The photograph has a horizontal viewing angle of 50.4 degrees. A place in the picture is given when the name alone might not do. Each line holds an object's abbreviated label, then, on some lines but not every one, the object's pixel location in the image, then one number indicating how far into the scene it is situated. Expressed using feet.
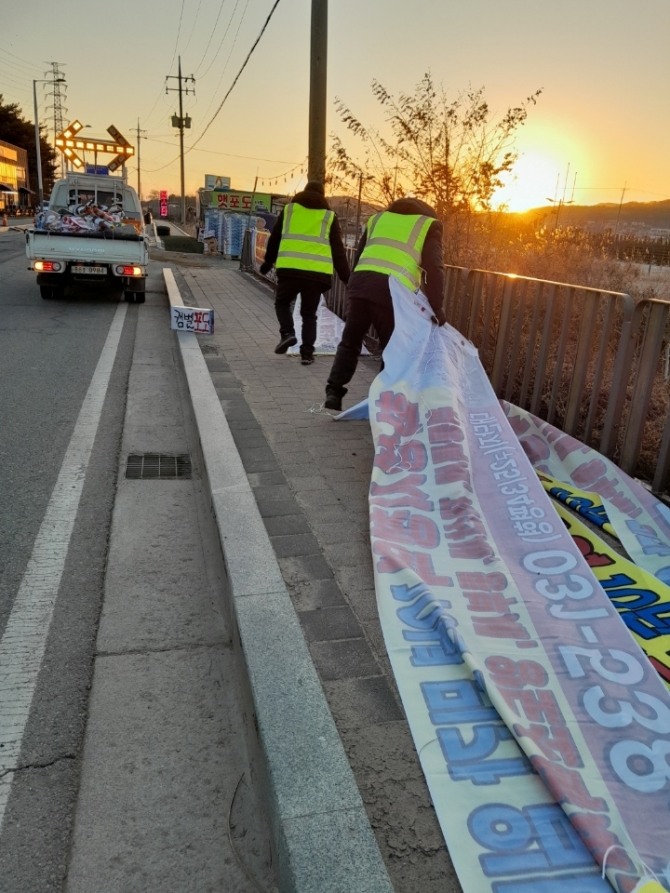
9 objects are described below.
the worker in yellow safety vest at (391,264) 18.11
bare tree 32.55
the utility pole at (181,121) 191.83
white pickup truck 38.37
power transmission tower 328.27
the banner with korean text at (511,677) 6.16
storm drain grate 16.39
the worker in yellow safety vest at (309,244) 24.73
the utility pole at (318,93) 37.96
